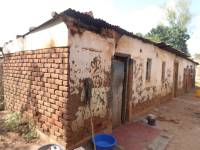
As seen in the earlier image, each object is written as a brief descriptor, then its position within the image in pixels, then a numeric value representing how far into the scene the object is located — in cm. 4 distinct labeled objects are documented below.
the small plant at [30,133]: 340
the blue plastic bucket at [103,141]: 305
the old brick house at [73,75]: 298
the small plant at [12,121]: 376
